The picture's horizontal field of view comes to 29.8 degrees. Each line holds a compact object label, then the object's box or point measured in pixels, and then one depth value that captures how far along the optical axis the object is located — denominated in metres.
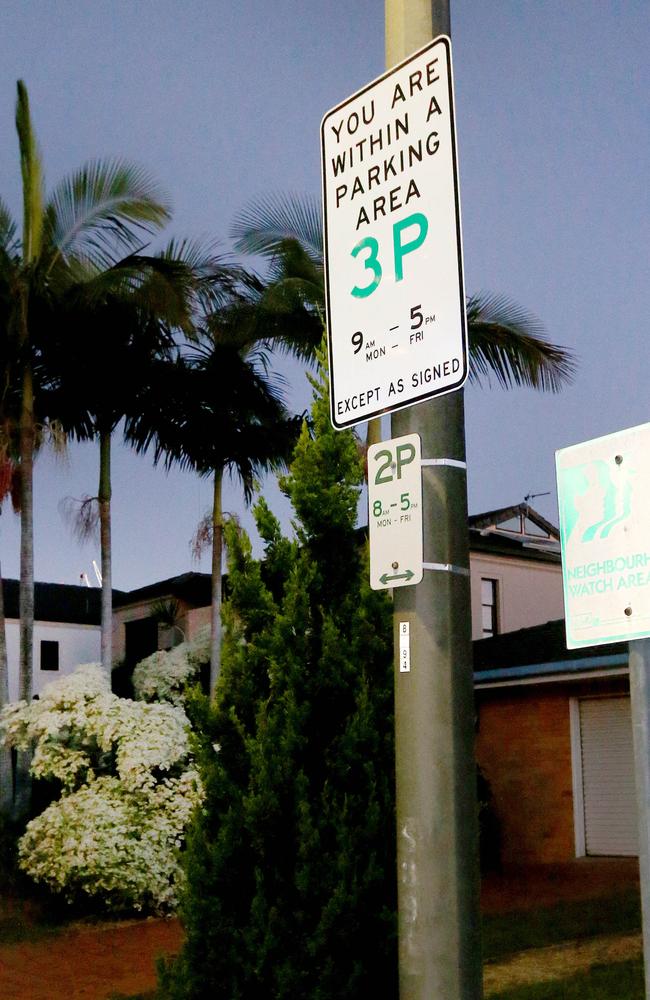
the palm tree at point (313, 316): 18.27
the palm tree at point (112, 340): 18.00
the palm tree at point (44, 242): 17.62
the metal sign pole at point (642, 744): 2.78
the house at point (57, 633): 42.16
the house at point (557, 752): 19.05
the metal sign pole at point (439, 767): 3.21
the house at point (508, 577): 29.06
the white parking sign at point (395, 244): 3.54
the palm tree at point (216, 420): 20.31
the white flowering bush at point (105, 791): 13.93
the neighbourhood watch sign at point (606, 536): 3.01
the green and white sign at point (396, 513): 3.46
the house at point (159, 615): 33.22
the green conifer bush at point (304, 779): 5.26
